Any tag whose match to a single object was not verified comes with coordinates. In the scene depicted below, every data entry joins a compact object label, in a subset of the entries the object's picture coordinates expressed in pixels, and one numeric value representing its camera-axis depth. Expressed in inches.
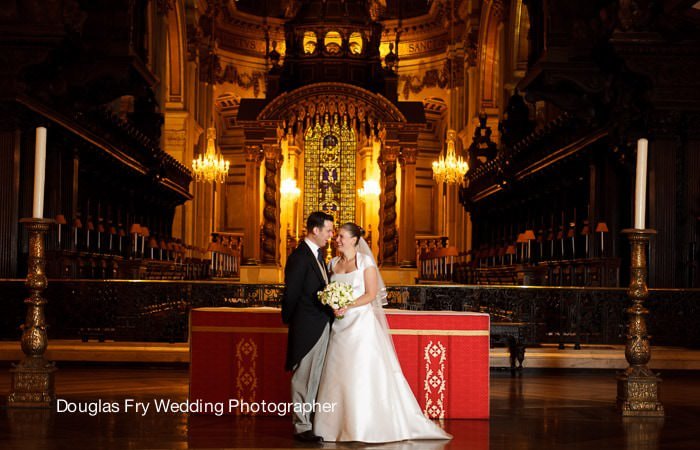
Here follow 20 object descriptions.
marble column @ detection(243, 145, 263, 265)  1098.1
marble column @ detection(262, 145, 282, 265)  1077.1
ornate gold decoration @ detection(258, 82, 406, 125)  1042.7
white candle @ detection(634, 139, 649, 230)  324.8
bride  263.6
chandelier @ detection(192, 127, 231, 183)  1038.4
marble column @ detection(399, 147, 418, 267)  1137.2
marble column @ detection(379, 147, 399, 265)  1098.1
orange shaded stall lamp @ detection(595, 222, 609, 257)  630.5
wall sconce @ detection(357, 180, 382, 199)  1427.2
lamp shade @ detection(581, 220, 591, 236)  675.9
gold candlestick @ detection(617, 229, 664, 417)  320.5
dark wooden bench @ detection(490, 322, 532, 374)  450.0
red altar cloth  317.4
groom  269.3
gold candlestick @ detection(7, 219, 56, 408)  317.4
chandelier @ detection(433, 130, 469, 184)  991.6
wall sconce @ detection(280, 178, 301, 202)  1425.4
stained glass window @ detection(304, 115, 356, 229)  1534.2
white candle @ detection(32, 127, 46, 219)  321.4
